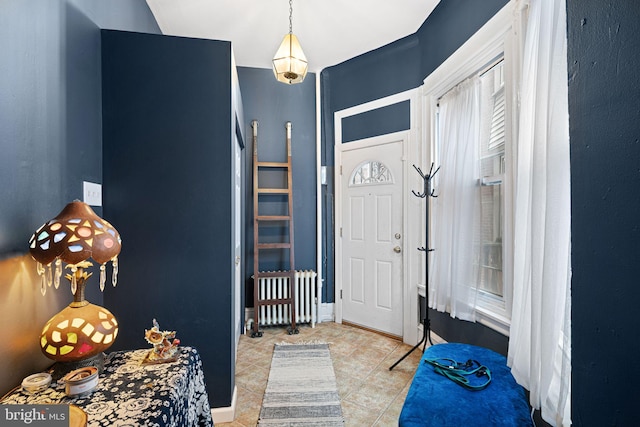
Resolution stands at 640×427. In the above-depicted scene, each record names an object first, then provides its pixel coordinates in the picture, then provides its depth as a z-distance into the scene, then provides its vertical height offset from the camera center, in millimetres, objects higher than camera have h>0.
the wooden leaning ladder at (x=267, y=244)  3191 -370
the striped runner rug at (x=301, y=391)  1878 -1284
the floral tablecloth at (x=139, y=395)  878 -592
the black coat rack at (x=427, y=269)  2426 -464
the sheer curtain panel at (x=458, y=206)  2096 +24
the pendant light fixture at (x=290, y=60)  2207 +1089
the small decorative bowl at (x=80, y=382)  933 -533
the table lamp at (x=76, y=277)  969 -237
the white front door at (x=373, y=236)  3080 -281
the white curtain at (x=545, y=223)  1186 -57
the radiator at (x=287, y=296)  3285 -962
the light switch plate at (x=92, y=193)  1519 +88
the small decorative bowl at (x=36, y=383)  955 -546
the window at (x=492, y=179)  1971 +199
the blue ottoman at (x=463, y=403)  1132 -771
